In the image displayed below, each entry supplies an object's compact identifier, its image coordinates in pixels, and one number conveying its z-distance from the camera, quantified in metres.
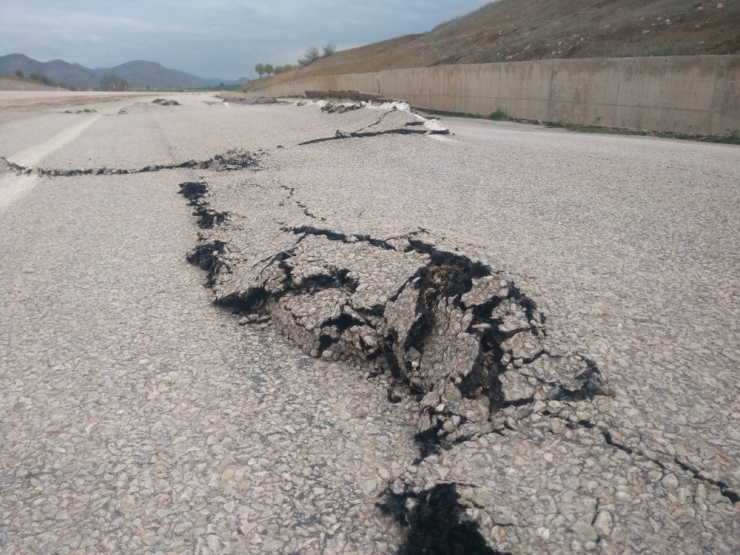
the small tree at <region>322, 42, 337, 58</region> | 86.36
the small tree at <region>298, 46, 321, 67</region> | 89.01
